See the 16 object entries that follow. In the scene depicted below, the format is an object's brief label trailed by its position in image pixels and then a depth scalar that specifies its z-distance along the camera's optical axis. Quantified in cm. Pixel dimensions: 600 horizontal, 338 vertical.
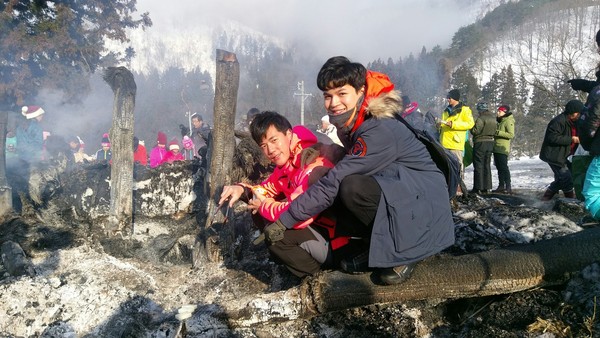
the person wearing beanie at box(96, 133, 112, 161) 1187
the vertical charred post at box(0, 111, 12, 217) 605
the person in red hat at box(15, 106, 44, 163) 852
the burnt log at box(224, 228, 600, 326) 270
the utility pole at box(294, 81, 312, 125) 3597
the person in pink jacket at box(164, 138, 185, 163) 1002
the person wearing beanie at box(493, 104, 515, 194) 770
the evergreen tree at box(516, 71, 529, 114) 2864
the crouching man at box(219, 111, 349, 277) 300
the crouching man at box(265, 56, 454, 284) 246
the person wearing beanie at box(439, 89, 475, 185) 721
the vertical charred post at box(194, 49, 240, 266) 496
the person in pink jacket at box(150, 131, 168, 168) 1022
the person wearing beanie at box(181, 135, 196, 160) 1225
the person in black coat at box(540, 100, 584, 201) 621
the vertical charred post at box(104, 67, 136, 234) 573
